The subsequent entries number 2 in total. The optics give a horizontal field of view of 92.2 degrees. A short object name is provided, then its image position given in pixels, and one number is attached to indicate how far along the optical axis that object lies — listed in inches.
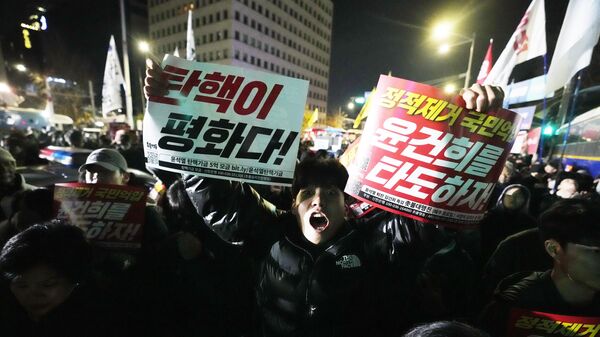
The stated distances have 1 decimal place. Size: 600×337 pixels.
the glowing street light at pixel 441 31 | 358.9
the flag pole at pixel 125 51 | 525.4
